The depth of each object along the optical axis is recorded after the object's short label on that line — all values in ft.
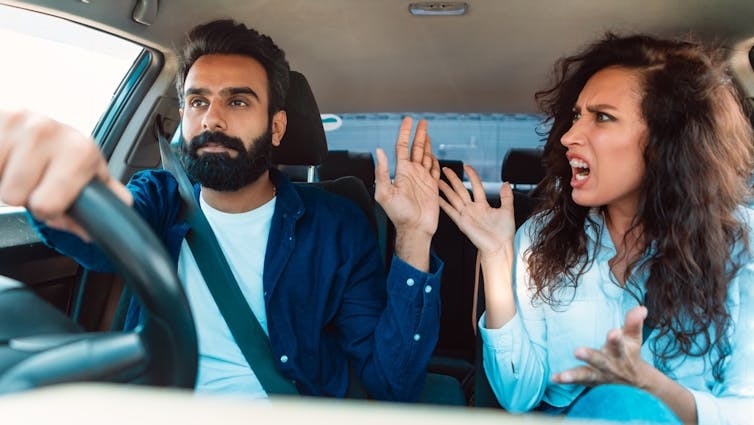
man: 4.82
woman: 4.28
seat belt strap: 4.76
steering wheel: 2.16
